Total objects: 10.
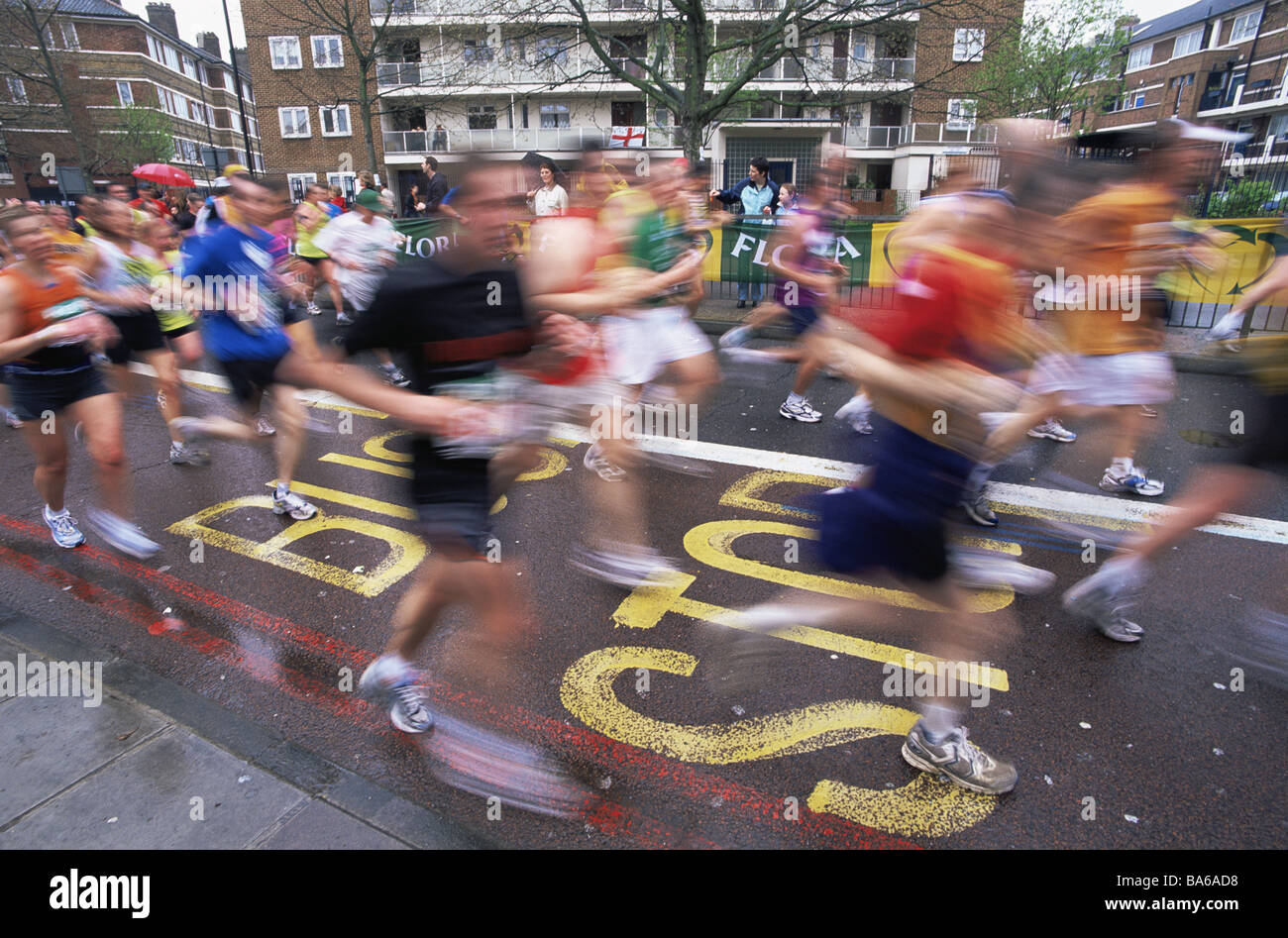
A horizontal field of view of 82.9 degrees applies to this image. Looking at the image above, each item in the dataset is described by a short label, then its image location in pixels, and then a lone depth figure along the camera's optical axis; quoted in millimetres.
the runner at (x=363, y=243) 7738
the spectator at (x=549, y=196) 10008
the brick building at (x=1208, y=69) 45750
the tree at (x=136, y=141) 40094
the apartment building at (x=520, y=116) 35062
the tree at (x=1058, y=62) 26827
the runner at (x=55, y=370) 3588
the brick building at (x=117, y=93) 40000
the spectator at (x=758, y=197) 10430
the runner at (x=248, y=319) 4180
